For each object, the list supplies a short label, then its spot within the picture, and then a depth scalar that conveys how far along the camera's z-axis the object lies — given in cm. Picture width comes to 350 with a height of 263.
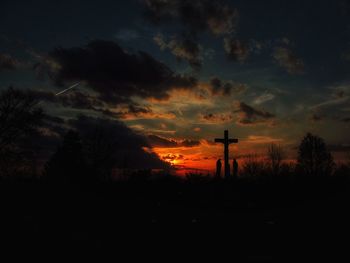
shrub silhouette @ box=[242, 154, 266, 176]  5901
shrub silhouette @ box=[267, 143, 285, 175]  5493
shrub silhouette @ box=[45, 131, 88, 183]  4055
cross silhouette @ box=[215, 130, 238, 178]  2673
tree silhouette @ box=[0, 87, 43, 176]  2683
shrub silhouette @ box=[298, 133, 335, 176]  4803
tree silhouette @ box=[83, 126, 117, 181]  4850
